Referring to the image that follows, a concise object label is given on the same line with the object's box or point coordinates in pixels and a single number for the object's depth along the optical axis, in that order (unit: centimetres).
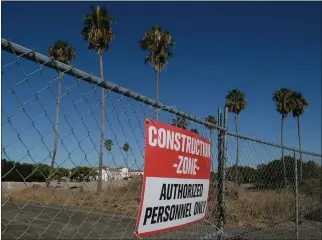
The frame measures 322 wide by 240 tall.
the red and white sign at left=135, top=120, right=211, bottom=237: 281
